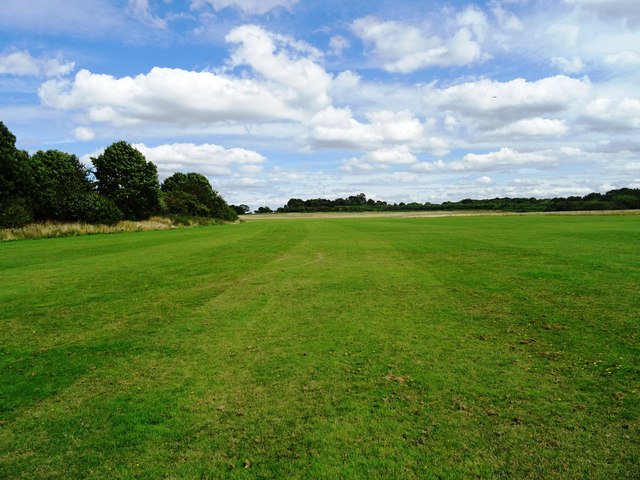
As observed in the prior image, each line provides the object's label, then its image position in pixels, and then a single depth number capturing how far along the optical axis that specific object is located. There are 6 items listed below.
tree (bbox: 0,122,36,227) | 42.97
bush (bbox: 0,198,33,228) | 42.19
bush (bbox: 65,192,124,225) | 52.84
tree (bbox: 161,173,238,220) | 87.03
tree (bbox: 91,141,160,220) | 64.69
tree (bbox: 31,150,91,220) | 51.19
